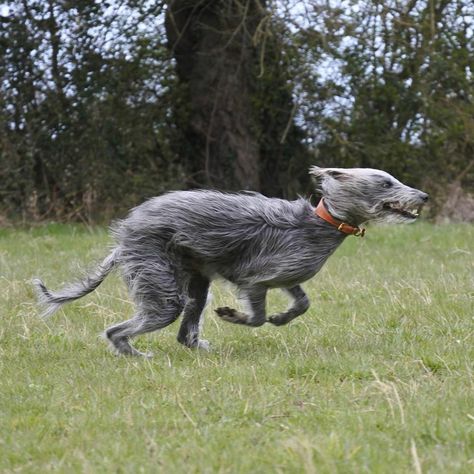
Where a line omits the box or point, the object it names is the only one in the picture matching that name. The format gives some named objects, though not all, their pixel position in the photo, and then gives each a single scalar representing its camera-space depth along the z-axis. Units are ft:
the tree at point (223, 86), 103.41
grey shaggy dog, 39.16
